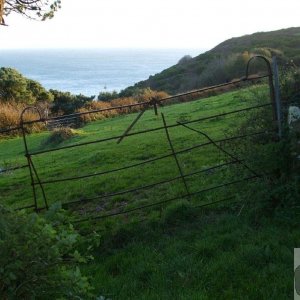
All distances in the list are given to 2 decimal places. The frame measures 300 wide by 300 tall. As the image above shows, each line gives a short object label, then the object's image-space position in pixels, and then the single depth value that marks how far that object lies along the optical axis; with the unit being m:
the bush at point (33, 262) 2.30
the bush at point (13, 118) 19.07
